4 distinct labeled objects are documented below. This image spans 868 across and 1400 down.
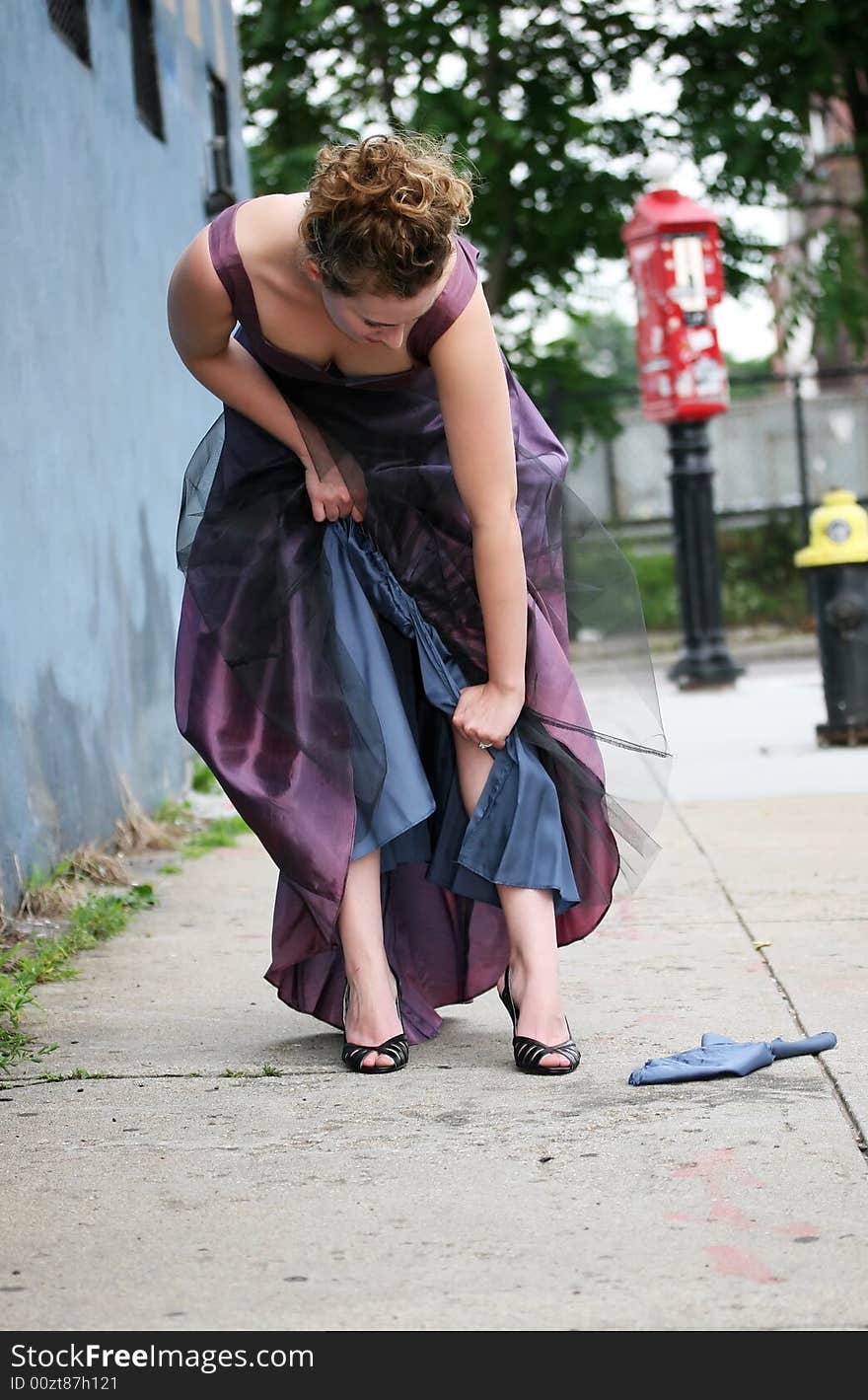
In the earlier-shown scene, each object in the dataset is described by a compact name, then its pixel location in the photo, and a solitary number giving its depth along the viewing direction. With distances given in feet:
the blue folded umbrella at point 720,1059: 9.62
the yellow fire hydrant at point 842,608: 25.50
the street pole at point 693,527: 40.04
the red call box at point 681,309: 38.81
